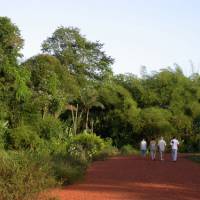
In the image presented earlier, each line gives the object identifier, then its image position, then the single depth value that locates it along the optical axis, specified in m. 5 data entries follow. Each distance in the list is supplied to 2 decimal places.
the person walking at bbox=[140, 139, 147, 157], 37.43
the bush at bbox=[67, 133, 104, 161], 33.12
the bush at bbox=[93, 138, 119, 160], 35.16
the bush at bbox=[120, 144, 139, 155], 46.06
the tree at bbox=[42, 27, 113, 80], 56.75
